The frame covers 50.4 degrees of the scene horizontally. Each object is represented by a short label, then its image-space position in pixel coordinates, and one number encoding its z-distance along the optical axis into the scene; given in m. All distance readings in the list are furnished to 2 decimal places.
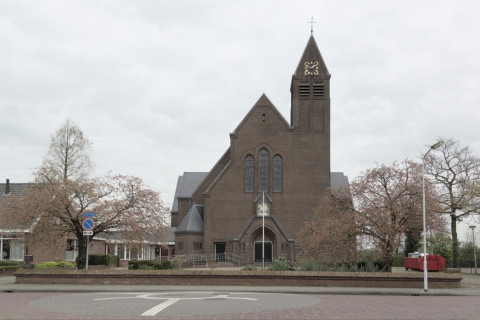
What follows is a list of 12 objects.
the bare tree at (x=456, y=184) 40.22
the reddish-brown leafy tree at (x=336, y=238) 29.94
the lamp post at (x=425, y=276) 22.77
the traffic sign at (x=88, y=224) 24.09
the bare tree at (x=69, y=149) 48.78
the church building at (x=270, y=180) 50.66
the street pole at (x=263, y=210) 46.04
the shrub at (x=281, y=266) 28.25
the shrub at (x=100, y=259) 41.56
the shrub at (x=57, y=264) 36.28
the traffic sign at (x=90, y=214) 25.50
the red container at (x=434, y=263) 37.91
